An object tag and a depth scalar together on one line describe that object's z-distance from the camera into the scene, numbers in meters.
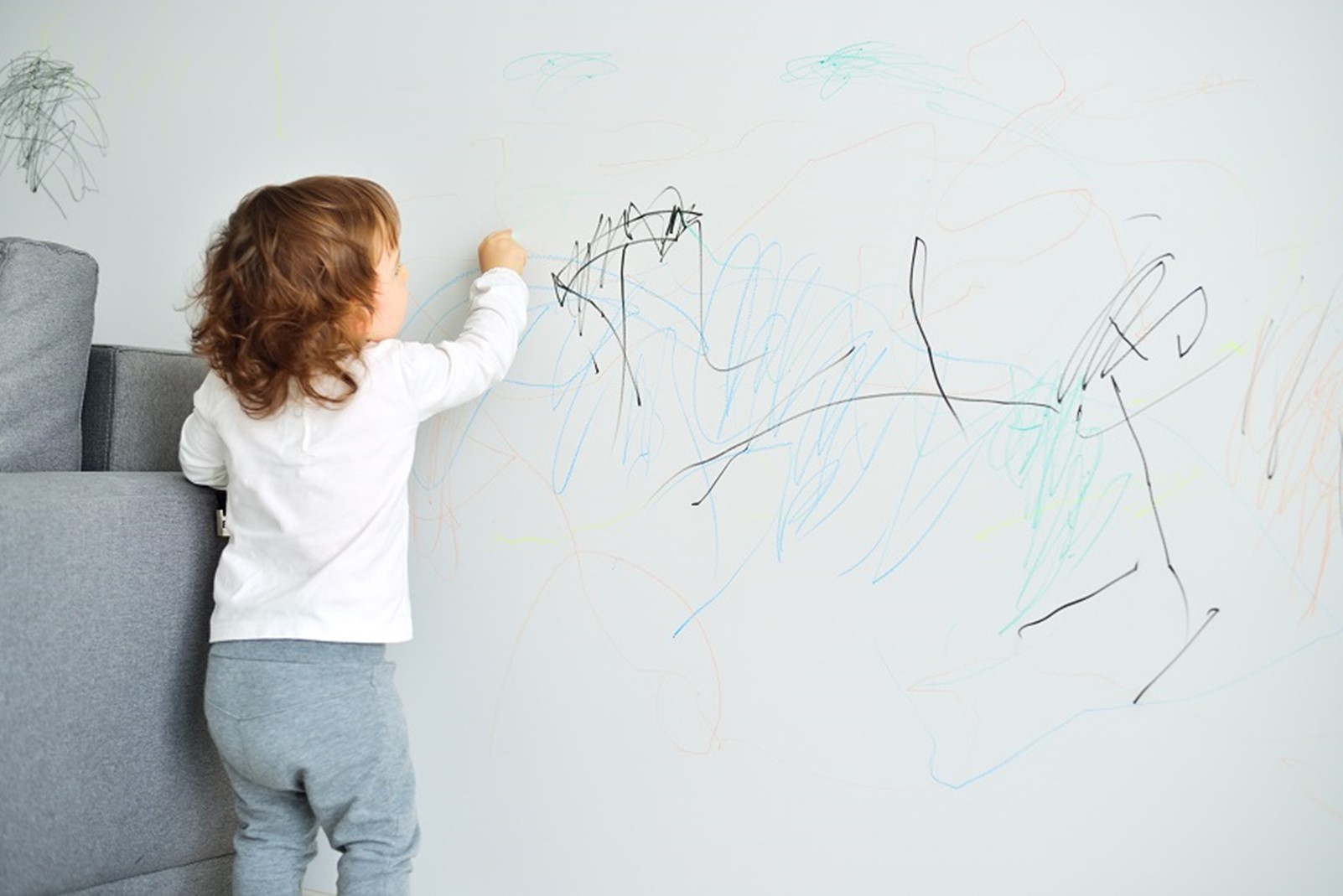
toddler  1.29
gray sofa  1.23
